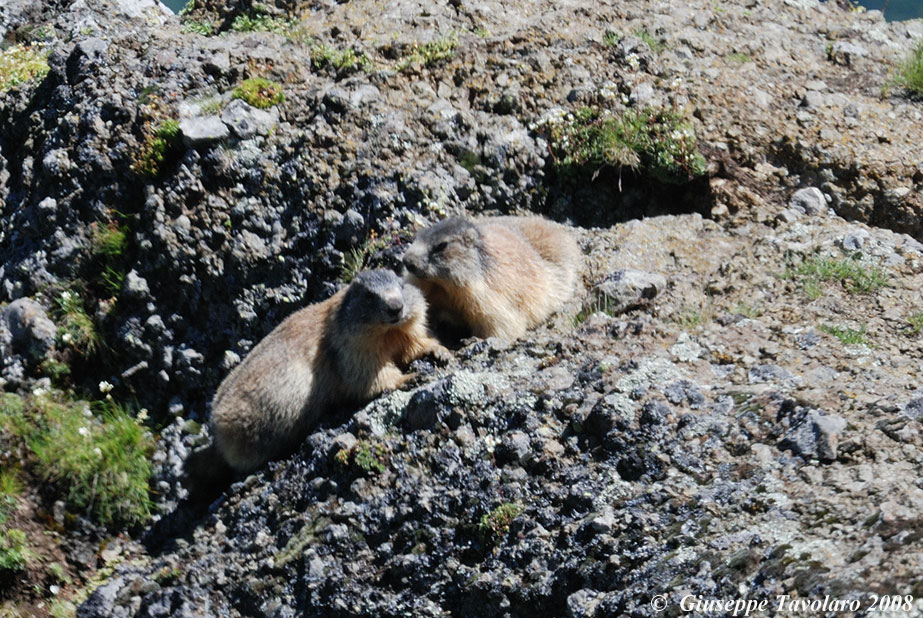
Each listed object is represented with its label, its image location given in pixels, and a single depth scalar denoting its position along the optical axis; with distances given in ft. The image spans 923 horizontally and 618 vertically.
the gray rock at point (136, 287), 56.85
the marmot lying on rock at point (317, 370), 46.80
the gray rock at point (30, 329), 57.31
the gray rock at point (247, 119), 59.06
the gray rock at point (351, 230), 55.72
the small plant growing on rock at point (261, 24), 69.46
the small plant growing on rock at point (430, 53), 64.49
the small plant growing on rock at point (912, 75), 65.05
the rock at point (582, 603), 32.37
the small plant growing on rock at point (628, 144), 58.59
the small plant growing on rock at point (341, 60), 63.87
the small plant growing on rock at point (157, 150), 58.80
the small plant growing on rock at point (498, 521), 37.22
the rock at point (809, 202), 57.31
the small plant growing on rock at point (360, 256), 54.60
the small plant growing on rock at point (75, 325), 57.26
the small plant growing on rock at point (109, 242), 58.23
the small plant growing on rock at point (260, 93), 60.64
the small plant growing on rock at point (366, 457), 42.70
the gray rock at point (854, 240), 51.37
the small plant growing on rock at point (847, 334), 42.34
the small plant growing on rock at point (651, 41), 66.39
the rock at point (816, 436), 33.58
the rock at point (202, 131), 58.39
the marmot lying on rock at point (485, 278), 48.91
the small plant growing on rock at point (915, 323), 44.19
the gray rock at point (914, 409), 34.14
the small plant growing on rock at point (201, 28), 71.92
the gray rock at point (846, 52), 68.33
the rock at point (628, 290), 48.85
